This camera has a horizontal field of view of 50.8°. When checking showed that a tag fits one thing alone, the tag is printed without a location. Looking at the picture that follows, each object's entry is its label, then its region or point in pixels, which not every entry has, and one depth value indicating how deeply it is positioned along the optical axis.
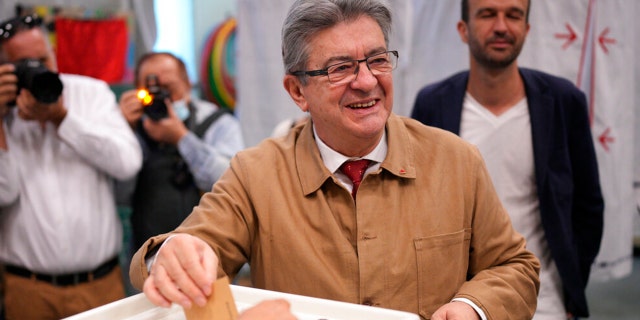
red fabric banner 6.11
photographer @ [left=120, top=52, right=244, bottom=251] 3.05
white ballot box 1.13
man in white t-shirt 2.36
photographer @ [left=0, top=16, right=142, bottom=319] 2.73
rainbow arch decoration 8.09
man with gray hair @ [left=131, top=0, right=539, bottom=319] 1.52
